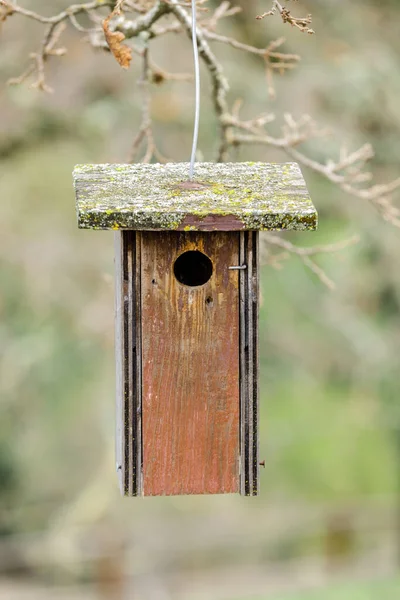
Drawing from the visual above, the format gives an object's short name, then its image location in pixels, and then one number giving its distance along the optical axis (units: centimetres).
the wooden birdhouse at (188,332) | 539
